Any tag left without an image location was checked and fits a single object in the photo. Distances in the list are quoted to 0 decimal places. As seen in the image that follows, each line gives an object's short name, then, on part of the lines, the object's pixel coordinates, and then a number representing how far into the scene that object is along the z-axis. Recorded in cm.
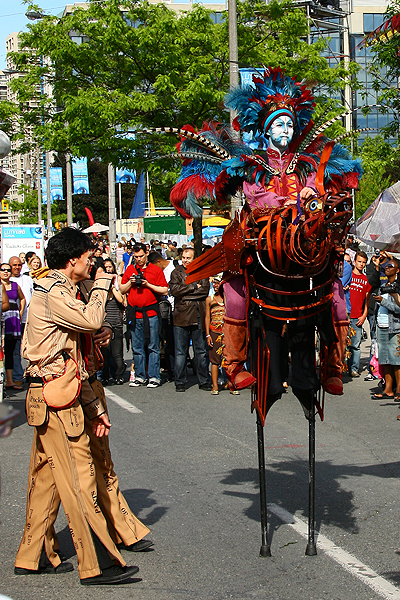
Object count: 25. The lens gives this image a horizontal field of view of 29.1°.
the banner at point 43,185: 5409
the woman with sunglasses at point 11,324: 1106
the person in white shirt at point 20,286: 1155
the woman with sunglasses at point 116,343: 1141
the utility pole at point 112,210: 2863
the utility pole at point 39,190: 4556
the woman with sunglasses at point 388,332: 978
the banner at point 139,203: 4975
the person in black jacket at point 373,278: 1158
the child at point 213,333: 1017
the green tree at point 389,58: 1063
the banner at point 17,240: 2216
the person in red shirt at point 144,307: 1107
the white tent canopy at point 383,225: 579
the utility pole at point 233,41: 1403
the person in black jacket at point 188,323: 1084
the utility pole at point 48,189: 3912
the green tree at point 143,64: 1725
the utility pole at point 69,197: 3982
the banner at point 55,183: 4125
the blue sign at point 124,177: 3903
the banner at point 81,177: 3581
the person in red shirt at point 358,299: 1166
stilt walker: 430
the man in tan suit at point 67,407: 429
